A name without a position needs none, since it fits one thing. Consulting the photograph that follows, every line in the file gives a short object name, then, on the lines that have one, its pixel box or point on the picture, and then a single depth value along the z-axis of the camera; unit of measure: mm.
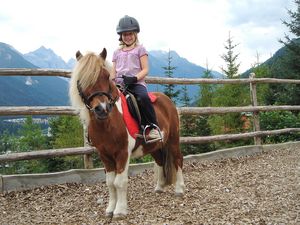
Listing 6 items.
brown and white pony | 3527
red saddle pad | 4027
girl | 4211
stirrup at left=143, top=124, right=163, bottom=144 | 4189
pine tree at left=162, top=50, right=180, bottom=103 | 16312
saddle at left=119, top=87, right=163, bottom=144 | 4055
